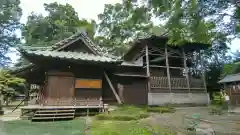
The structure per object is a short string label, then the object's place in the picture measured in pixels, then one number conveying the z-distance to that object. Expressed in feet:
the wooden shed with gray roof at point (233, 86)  48.93
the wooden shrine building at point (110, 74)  28.40
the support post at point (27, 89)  38.07
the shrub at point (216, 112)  30.27
